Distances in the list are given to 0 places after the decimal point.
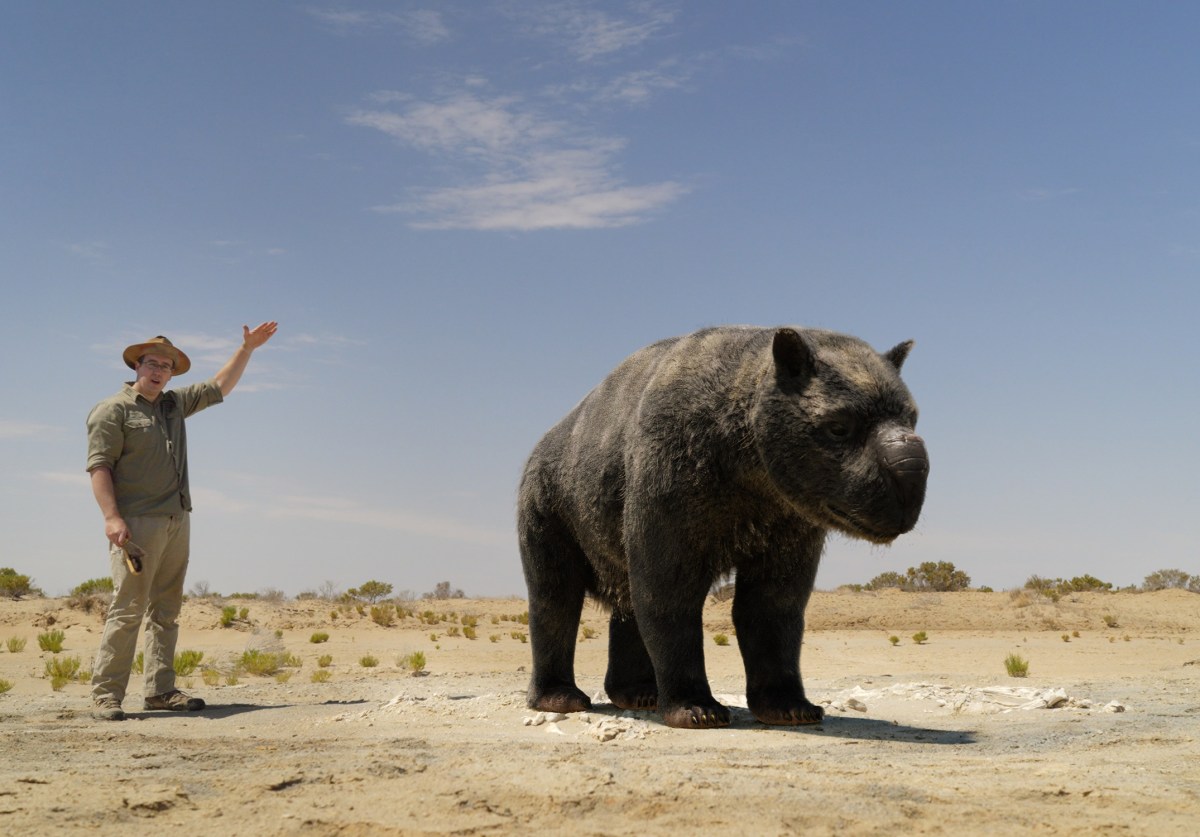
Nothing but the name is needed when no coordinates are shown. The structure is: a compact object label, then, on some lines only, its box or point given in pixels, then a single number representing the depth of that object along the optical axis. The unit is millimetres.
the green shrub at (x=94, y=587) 26131
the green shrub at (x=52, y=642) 15722
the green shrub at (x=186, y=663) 13686
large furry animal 6141
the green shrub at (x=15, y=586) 25188
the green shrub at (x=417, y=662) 13922
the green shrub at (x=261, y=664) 14266
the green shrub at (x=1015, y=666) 11745
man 8695
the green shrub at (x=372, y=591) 36594
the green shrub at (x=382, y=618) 23297
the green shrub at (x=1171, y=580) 38281
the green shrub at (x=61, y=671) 11666
